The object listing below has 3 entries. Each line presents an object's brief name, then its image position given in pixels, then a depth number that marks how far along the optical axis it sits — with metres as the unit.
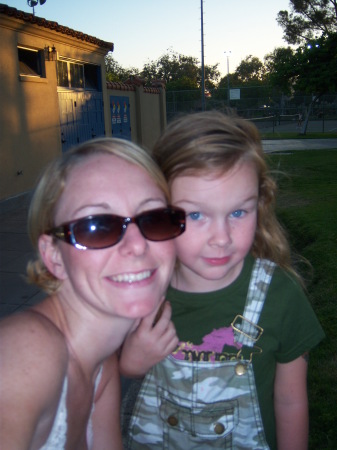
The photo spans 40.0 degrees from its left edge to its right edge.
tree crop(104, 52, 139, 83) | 65.06
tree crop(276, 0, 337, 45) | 30.69
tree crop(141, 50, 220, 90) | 67.75
